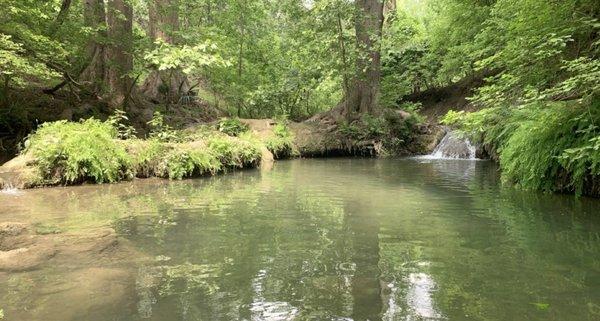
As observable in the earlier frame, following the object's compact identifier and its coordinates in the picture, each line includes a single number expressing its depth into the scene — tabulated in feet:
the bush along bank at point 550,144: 26.35
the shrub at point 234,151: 45.50
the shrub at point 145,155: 39.24
